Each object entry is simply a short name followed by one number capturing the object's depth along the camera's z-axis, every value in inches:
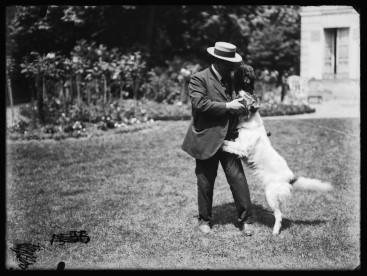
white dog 197.6
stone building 716.0
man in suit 194.5
